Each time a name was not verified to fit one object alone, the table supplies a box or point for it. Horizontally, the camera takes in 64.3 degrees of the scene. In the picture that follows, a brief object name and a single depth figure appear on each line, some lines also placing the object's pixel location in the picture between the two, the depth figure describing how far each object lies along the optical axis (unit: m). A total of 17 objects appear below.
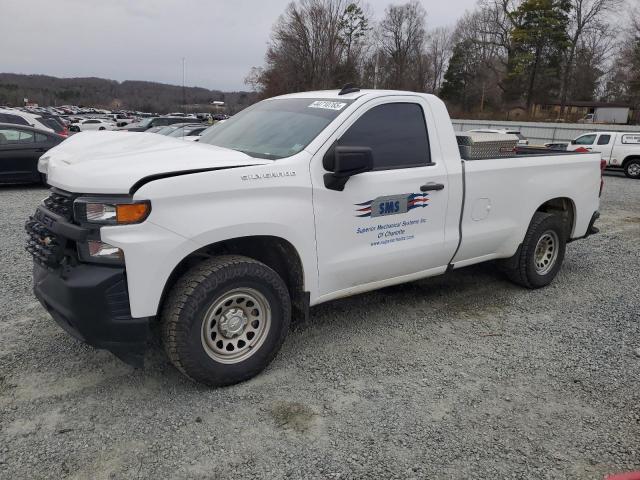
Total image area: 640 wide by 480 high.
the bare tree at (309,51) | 51.81
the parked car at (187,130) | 17.20
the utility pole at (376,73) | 62.03
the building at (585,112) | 48.38
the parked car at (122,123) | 35.03
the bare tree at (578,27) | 52.28
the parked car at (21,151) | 10.92
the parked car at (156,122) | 25.90
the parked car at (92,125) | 32.46
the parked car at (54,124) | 15.65
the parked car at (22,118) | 15.04
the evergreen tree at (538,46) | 51.28
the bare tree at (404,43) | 67.00
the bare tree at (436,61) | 72.93
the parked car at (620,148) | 18.34
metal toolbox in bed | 4.79
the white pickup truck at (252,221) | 2.86
